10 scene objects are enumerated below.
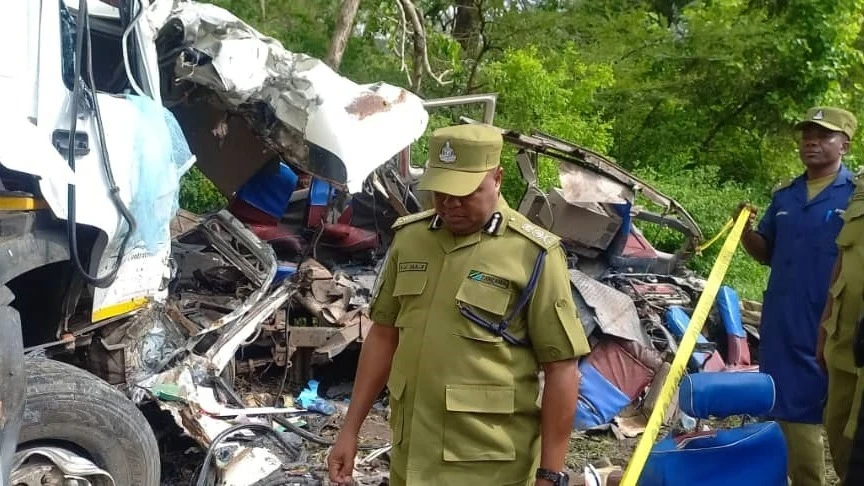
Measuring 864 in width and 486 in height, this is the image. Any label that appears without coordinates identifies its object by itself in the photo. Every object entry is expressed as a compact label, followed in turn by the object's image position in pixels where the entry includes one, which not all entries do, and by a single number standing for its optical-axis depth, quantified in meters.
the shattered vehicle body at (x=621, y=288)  5.71
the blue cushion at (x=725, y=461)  2.82
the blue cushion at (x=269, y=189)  6.07
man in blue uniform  3.94
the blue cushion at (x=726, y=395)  2.75
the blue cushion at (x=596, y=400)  5.55
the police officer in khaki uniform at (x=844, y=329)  3.44
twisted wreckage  3.40
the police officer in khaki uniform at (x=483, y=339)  2.29
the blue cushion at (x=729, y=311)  6.61
